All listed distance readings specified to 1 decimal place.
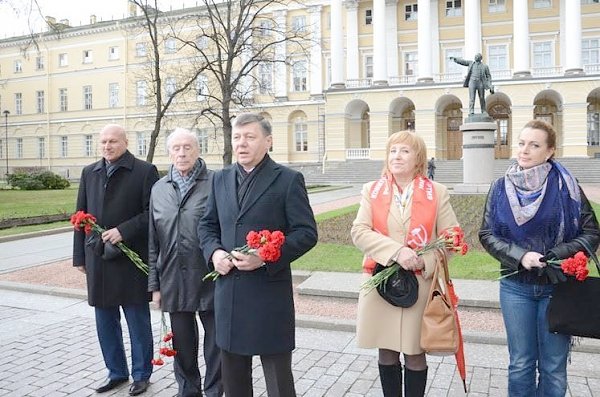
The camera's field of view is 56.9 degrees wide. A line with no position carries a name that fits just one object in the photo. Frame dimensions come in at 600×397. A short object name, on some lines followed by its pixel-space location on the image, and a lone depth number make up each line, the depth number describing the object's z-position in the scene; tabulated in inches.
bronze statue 956.0
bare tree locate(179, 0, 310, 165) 1089.4
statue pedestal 903.1
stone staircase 1429.6
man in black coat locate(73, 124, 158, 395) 185.2
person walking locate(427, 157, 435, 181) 1296.8
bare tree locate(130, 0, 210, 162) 1114.7
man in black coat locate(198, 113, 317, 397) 133.8
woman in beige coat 140.3
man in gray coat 167.2
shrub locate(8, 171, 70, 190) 1391.5
